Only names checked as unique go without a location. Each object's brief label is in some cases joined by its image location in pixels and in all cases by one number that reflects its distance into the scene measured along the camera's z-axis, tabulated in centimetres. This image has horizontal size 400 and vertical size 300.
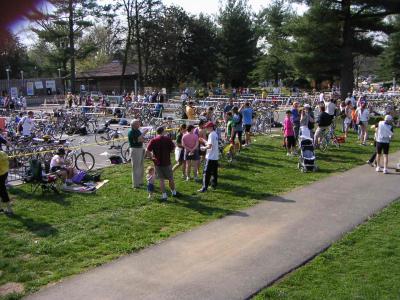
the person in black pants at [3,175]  1036
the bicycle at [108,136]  1997
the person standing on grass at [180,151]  1413
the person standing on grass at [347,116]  2314
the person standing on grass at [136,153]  1308
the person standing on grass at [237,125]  1773
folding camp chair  1239
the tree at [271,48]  6157
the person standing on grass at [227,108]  2256
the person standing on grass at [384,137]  1472
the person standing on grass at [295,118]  1962
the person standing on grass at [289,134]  1777
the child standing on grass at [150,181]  1208
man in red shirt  1170
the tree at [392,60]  4663
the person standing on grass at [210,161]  1267
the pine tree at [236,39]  5691
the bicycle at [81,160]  1522
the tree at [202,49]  5628
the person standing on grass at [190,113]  2175
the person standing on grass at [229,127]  1770
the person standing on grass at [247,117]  1975
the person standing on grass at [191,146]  1347
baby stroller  1560
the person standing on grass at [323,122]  1892
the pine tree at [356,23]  3111
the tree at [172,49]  5569
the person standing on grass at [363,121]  2091
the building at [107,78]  6081
